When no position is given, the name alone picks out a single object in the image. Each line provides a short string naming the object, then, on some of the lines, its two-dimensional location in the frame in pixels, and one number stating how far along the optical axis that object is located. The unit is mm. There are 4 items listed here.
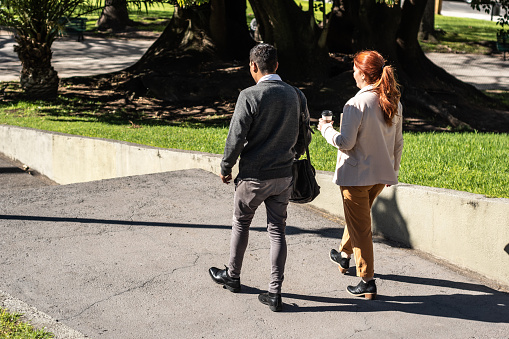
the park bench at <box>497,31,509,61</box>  24138
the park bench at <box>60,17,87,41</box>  26938
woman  4680
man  4355
